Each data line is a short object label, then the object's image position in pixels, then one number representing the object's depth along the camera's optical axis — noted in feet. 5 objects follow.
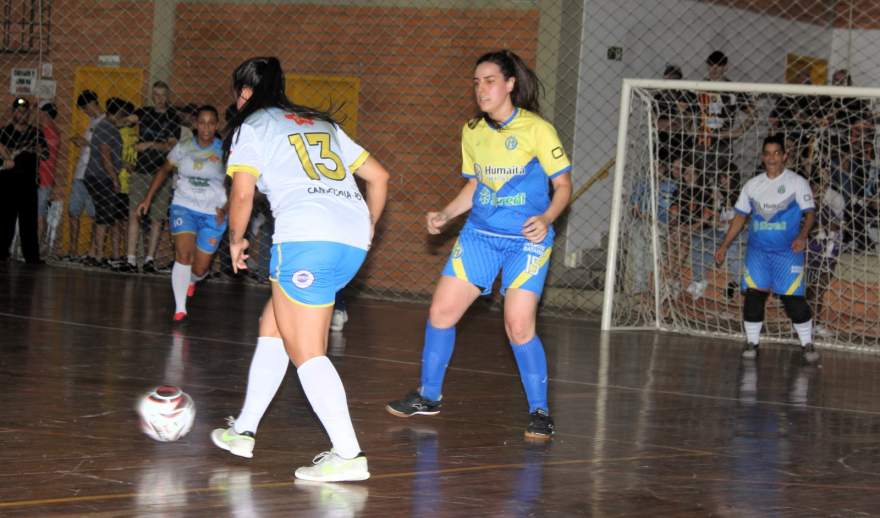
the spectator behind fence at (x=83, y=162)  54.13
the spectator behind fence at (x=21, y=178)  54.54
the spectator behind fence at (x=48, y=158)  56.85
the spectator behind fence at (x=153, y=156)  52.60
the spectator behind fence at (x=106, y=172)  53.88
